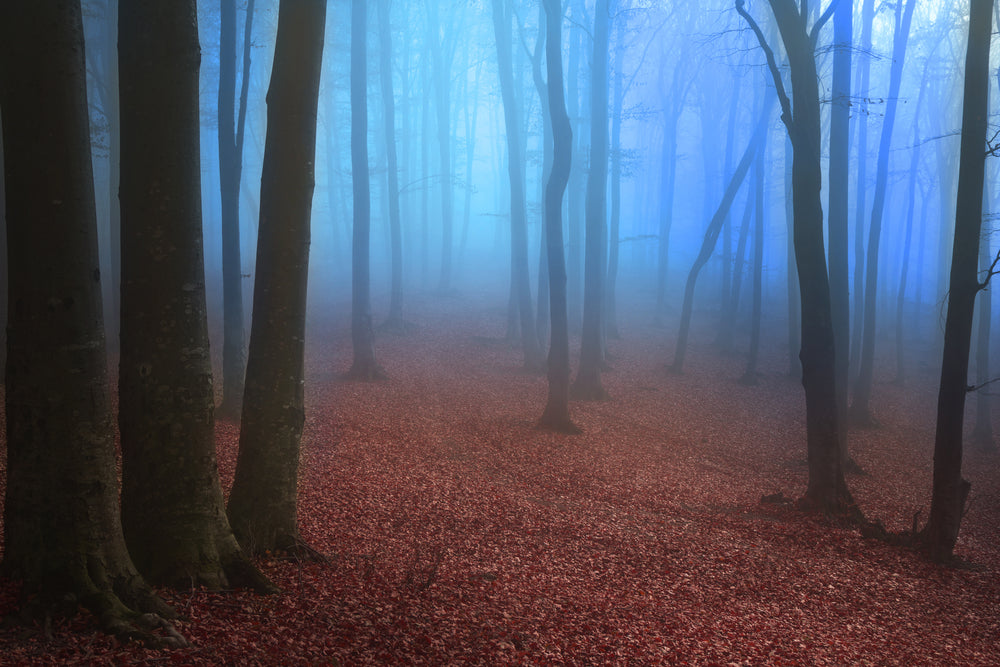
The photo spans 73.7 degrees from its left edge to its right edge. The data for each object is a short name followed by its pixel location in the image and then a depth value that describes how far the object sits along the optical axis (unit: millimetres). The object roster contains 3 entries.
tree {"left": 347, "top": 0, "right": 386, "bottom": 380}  15422
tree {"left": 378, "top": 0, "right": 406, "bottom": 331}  20875
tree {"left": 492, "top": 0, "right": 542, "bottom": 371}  17172
